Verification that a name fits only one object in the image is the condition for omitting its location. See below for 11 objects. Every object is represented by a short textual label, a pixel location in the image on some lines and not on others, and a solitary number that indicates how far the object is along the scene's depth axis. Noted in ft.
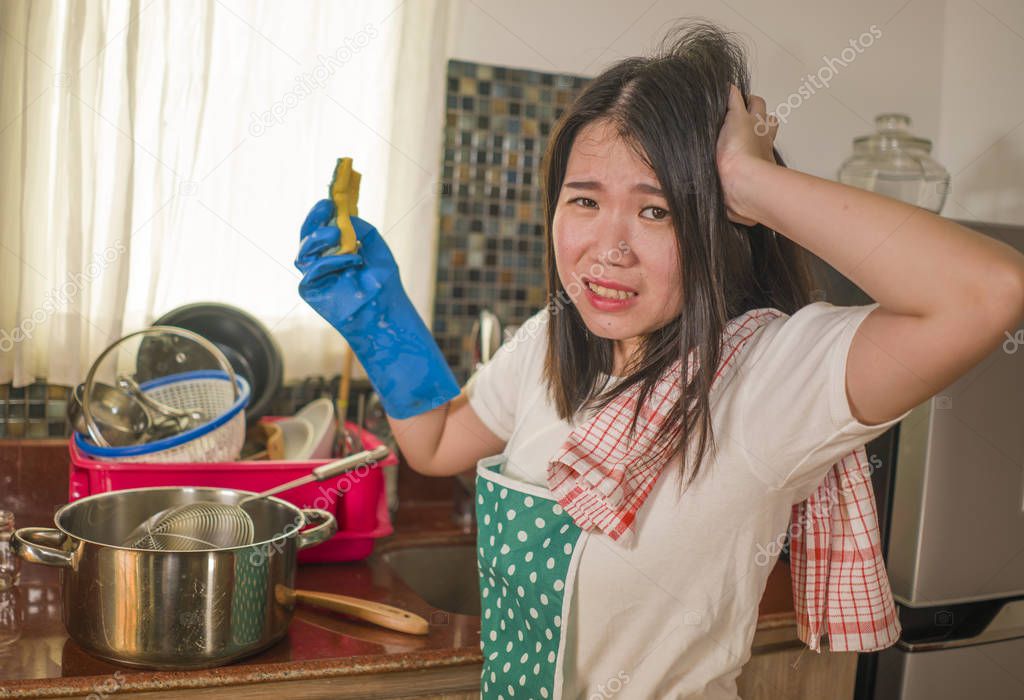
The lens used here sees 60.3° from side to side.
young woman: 2.28
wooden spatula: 3.52
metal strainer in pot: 3.33
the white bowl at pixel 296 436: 4.60
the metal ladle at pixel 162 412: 4.21
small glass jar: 3.64
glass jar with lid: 5.00
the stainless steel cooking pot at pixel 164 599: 3.06
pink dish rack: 3.85
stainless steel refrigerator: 3.92
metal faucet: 4.79
